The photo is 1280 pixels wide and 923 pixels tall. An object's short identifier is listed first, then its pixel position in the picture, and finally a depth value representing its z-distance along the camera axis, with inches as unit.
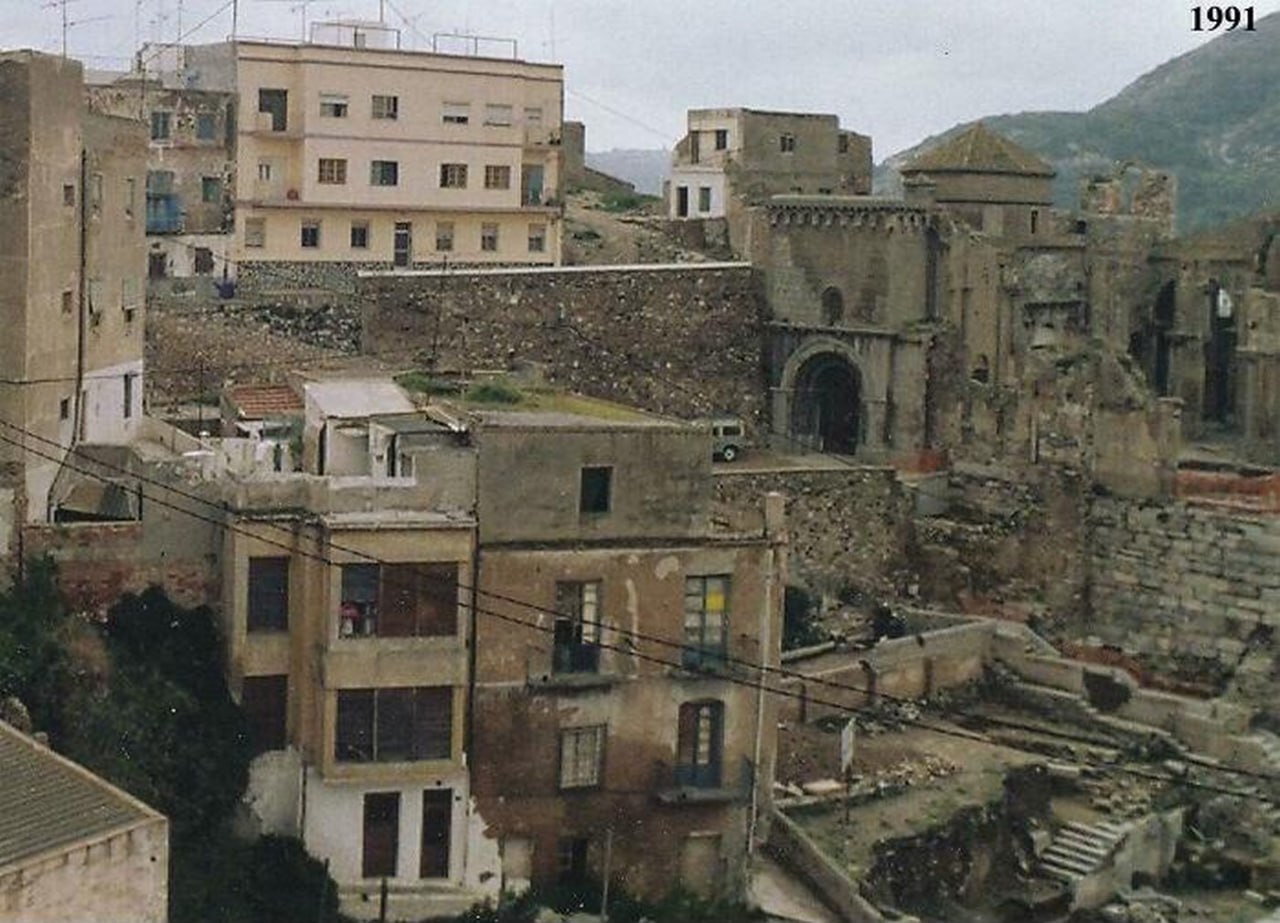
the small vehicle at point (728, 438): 1974.7
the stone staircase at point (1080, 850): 1418.6
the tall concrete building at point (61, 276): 1235.9
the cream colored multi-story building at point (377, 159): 1948.8
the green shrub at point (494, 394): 1330.0
